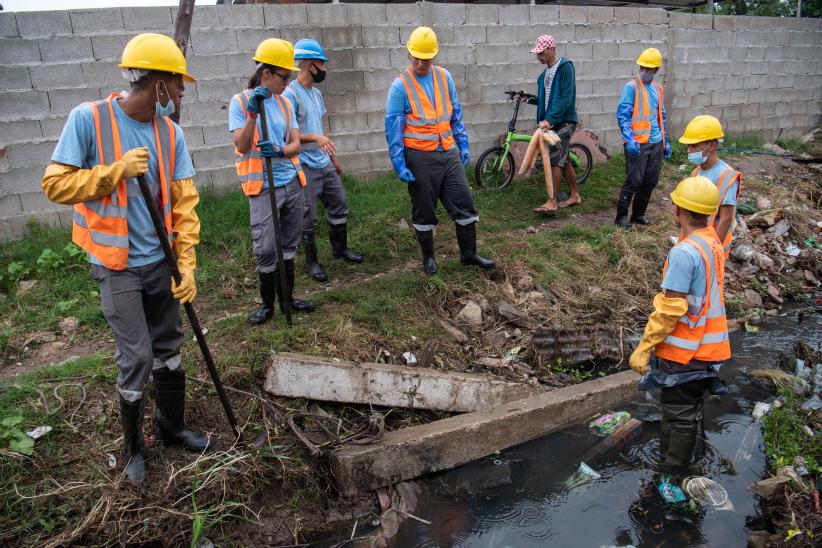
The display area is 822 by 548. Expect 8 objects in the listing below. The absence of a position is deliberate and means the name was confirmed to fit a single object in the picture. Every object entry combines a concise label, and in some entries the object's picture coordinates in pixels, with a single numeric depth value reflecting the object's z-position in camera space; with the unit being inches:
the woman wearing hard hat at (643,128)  265.6
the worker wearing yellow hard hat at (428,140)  202.7
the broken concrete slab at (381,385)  153.3
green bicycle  318.7
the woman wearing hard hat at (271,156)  168.4
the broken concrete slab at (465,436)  143.0
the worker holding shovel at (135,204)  109.0
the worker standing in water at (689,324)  127.0
